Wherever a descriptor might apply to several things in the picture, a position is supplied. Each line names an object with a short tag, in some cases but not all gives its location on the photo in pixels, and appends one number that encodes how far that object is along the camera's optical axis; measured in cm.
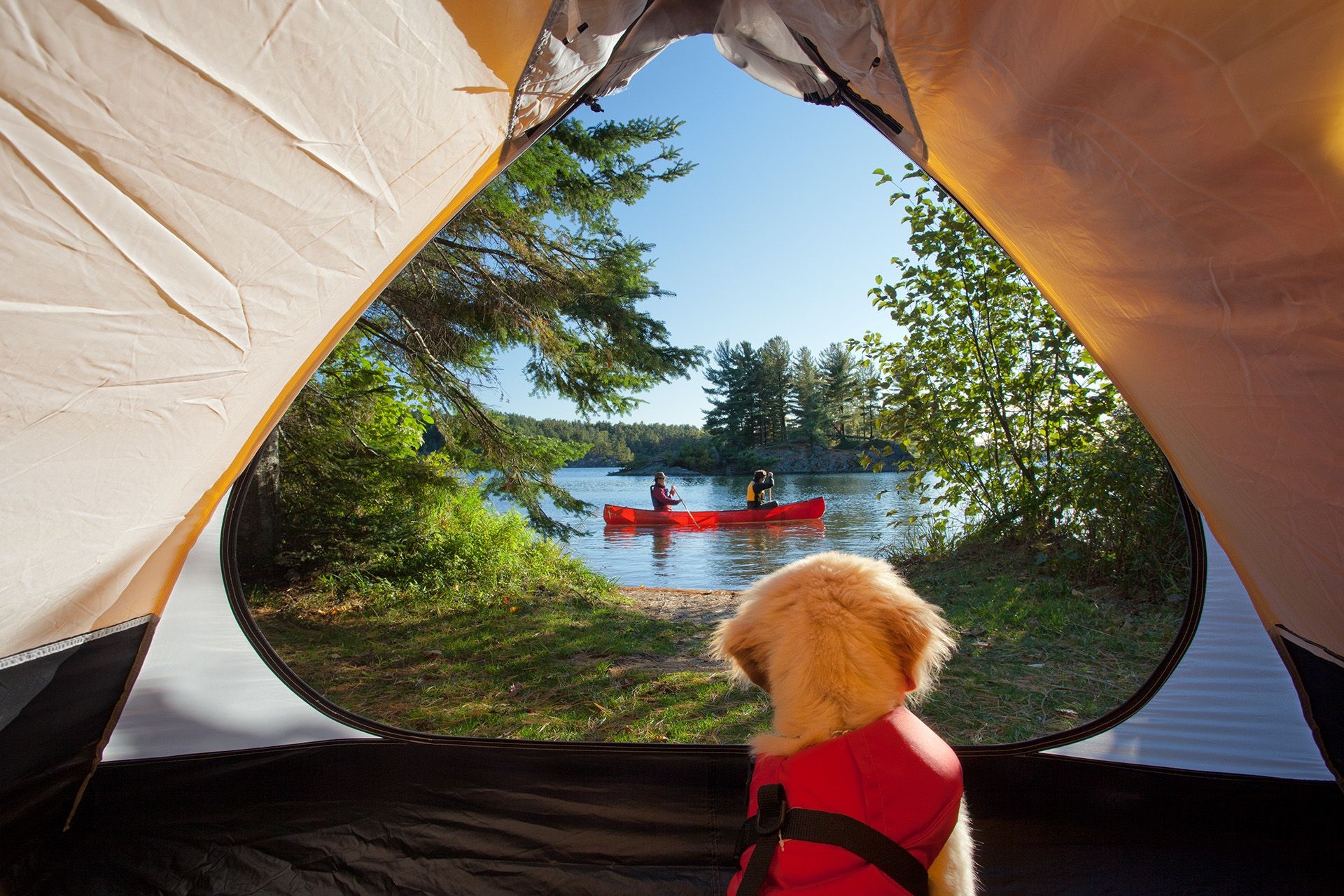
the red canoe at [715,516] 1252
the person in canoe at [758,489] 1423
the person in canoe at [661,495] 1359
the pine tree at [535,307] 511
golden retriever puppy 110
